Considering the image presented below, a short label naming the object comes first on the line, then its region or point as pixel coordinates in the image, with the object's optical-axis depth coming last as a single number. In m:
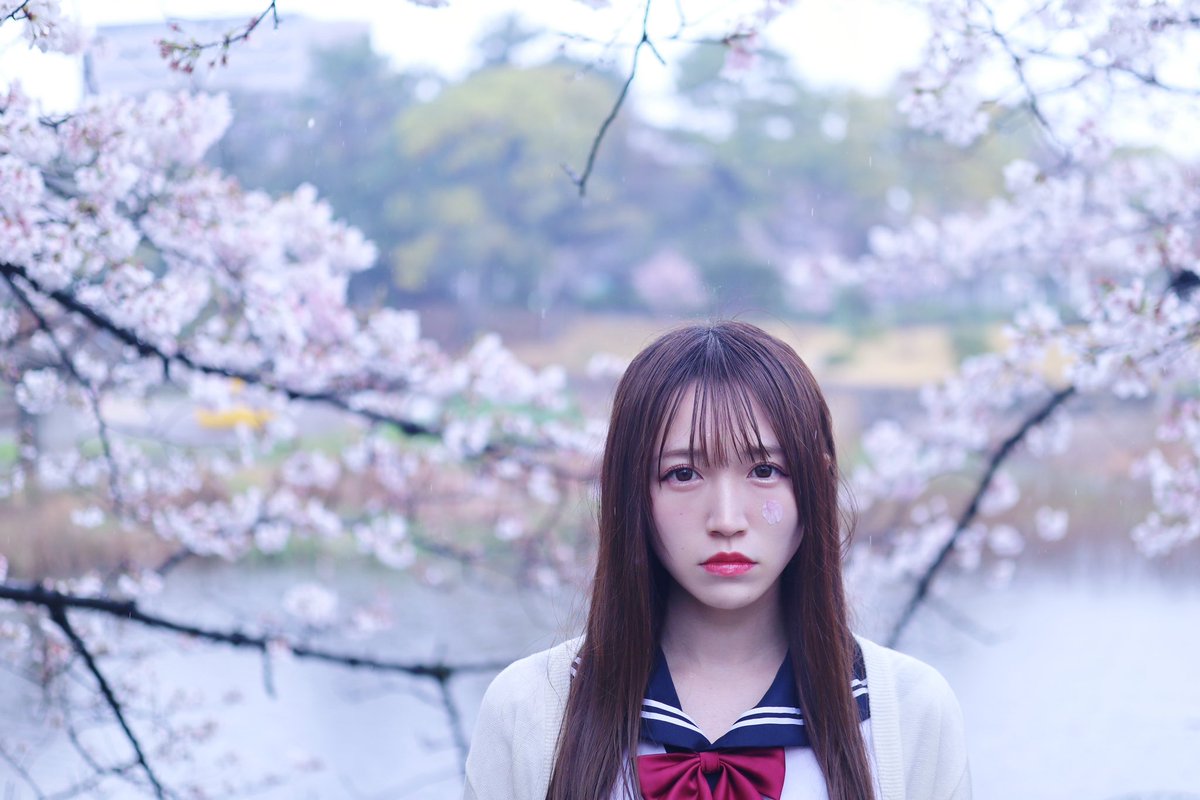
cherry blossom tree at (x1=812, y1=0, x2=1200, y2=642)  2.13
